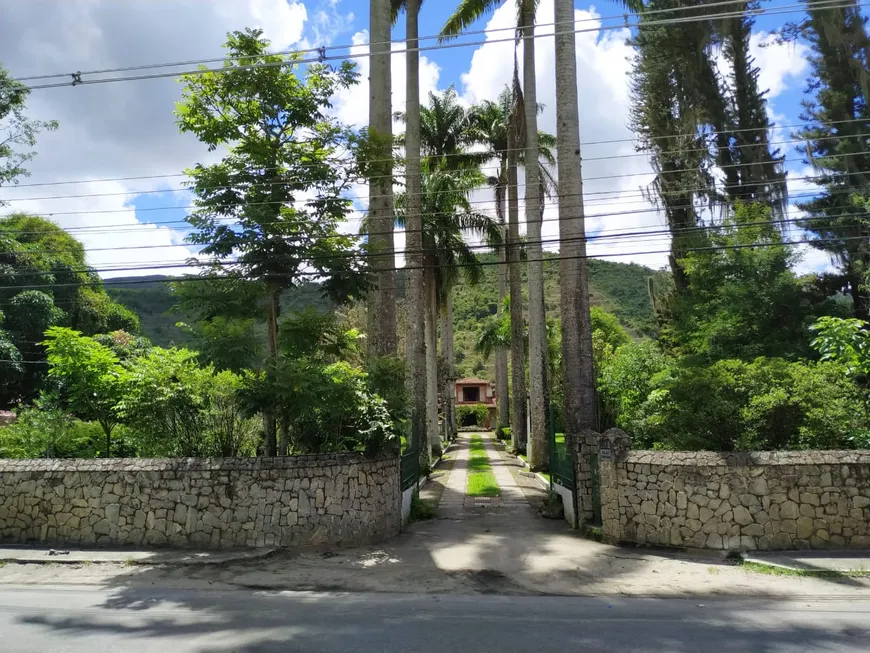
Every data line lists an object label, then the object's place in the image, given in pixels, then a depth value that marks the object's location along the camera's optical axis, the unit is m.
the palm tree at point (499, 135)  29.33
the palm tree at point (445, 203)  25.72
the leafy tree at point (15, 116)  21.59
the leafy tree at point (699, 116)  24.42
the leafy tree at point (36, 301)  27.73
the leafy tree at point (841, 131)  21.59
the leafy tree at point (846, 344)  12.38
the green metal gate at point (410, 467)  13.66
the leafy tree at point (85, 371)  12.94
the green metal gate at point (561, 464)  13.09
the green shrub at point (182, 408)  11.90
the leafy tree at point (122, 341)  24.25
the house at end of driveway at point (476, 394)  74.00
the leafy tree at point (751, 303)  19.62
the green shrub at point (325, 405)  10.99
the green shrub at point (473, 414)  70.75
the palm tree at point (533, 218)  21.25
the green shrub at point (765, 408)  11.30
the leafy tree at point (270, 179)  12.00
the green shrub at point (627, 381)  19.31
